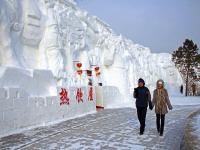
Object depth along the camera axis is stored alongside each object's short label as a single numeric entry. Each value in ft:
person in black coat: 26.94
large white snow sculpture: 50.03
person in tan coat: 26.37
